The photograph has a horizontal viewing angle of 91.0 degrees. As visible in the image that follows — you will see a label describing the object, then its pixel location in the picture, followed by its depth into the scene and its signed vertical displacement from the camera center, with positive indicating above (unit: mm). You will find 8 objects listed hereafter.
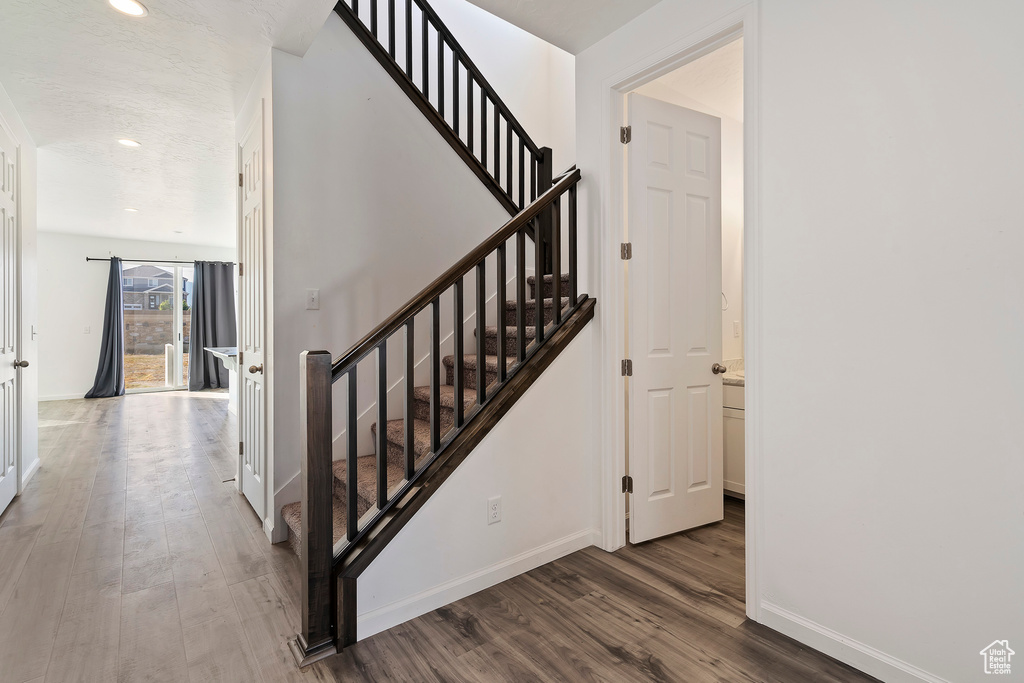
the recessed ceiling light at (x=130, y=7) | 2092 +1397
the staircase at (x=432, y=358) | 1671 -88
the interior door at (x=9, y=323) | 2979 +100
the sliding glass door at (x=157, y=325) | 7871 +215
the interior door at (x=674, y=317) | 2424 +92
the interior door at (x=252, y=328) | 2680 +54
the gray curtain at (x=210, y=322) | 8086 +258
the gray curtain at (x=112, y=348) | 7445 -142
